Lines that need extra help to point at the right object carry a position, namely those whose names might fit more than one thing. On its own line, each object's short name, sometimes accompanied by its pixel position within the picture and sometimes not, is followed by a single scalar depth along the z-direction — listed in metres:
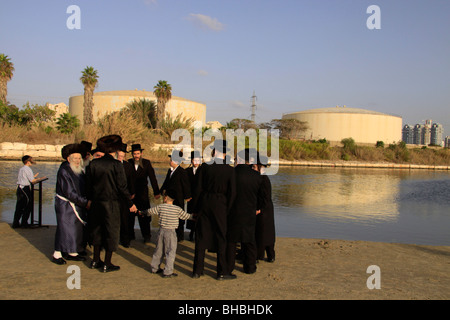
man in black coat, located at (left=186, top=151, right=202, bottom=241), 7.57
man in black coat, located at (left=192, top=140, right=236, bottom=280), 5.65
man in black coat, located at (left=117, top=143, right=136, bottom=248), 7.05
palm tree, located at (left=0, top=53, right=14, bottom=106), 38.81
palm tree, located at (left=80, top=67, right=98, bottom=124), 43.69
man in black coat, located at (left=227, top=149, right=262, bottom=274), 5.84
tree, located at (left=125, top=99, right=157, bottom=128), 47.01
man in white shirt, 8.14
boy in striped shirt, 5.63
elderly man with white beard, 5.98
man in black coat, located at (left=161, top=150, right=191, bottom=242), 7.44
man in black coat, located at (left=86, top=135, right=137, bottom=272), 5.69
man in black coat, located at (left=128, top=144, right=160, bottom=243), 7.57
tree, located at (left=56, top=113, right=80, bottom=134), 38.16
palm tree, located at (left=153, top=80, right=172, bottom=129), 46.00
